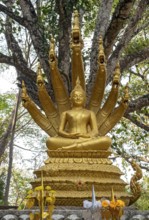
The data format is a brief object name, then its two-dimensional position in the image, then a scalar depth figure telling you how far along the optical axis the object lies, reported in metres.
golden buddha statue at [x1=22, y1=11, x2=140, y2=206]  5.79
